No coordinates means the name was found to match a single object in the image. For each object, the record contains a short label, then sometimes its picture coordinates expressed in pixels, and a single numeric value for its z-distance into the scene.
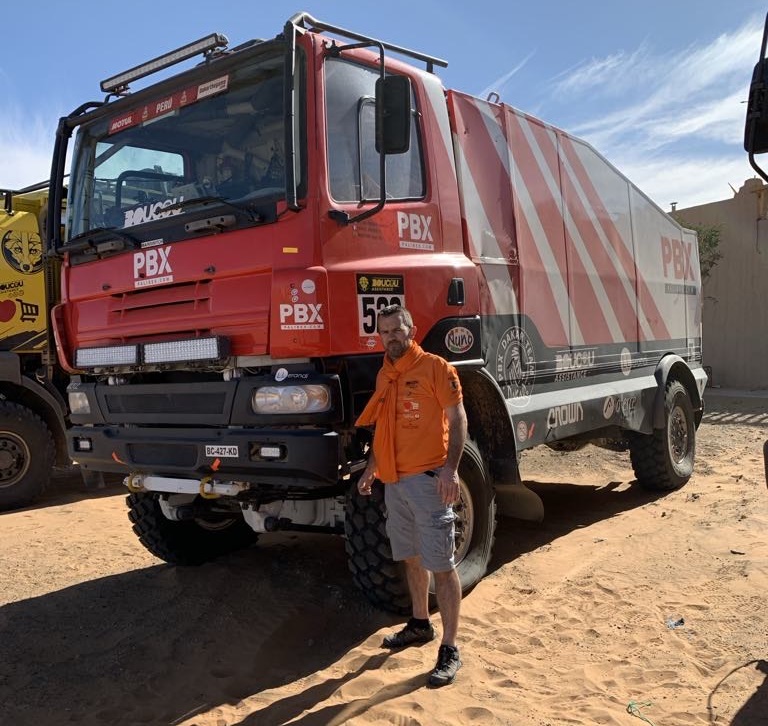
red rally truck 3.70
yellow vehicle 7.61
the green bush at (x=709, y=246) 15.36
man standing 3.47
